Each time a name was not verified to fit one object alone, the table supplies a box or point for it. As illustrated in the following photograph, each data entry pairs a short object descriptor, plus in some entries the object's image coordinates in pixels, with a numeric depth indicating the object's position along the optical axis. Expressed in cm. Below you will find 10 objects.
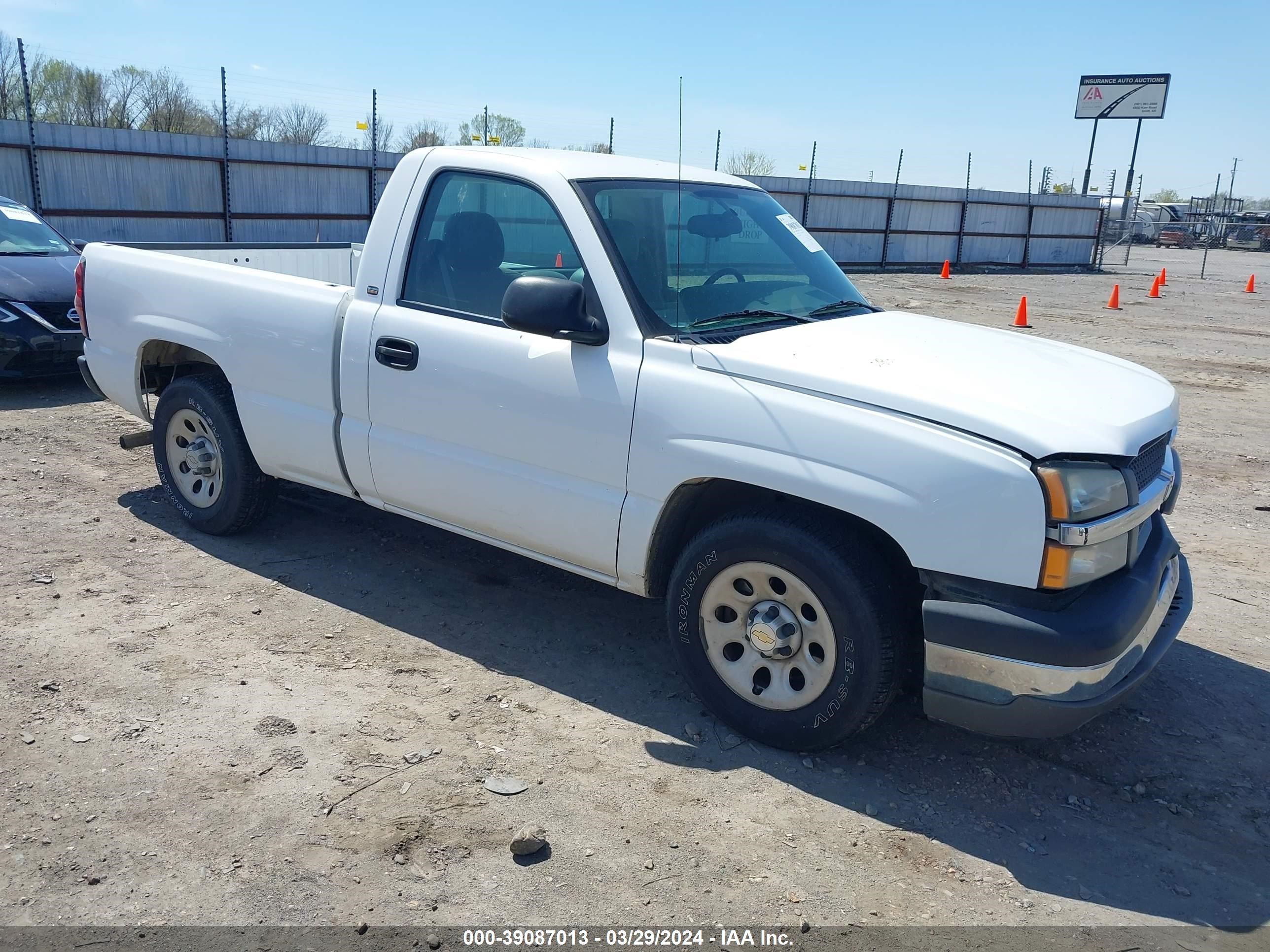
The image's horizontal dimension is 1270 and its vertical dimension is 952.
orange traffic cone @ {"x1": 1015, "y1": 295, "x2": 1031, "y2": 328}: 1705
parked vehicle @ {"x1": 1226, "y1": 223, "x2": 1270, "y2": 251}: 5119
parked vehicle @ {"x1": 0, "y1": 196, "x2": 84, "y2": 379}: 834
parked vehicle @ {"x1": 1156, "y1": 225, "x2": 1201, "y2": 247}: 5241
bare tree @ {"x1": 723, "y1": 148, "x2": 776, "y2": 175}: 2922
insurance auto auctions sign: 4662
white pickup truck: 315
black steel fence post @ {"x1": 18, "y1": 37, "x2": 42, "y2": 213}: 1530
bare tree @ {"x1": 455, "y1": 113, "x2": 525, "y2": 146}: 2275
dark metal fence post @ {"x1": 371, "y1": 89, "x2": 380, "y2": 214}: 2009
